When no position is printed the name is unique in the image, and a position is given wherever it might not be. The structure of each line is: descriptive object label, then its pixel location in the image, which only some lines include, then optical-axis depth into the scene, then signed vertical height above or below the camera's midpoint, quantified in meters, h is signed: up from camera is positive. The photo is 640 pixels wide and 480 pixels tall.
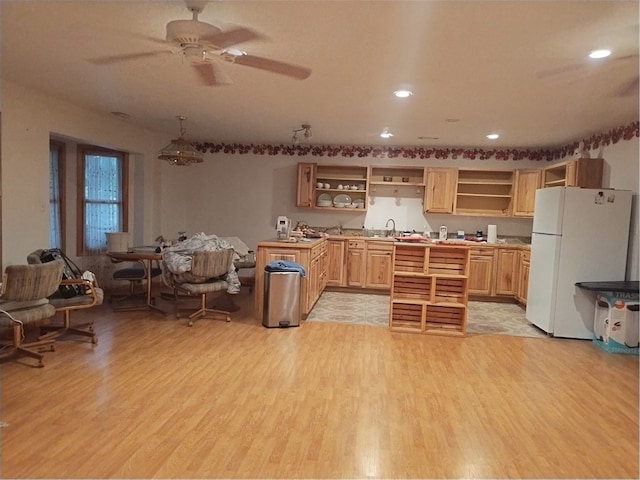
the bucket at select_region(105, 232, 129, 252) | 5.07 -0.47
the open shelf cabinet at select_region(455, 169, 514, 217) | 6.70 +0.46
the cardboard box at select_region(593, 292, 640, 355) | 4.05 -0.99
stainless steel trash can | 4.51 -0.97
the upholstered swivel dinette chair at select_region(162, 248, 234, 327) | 4.43 -0.78
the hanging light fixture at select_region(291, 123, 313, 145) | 5.36 +1.11
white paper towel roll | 6.52 -0.23
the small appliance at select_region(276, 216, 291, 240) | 5.29 -0.23
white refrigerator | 4.42 -0.28
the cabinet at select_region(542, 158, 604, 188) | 5.09 +0.65
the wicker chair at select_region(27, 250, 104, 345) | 3.73 -0.92
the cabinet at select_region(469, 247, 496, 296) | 6.34 -0.80
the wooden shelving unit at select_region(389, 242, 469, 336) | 4.55 -0.83
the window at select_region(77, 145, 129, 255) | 5.83 +0.12
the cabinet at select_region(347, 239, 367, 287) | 6.62 -0.77
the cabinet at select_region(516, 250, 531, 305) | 5.89 -0.81
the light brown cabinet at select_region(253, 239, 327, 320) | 4.85 -0.57
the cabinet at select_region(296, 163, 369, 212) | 6.89 +0.45
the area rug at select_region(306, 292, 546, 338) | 4.88 -1.32
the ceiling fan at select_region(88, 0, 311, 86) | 2.16 +1.07
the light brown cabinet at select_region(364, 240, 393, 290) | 6.57 -0.80
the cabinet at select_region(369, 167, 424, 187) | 6.89 +0.70
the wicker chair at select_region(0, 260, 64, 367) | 3.13 -0.78
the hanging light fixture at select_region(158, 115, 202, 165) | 4.75 +0.63
